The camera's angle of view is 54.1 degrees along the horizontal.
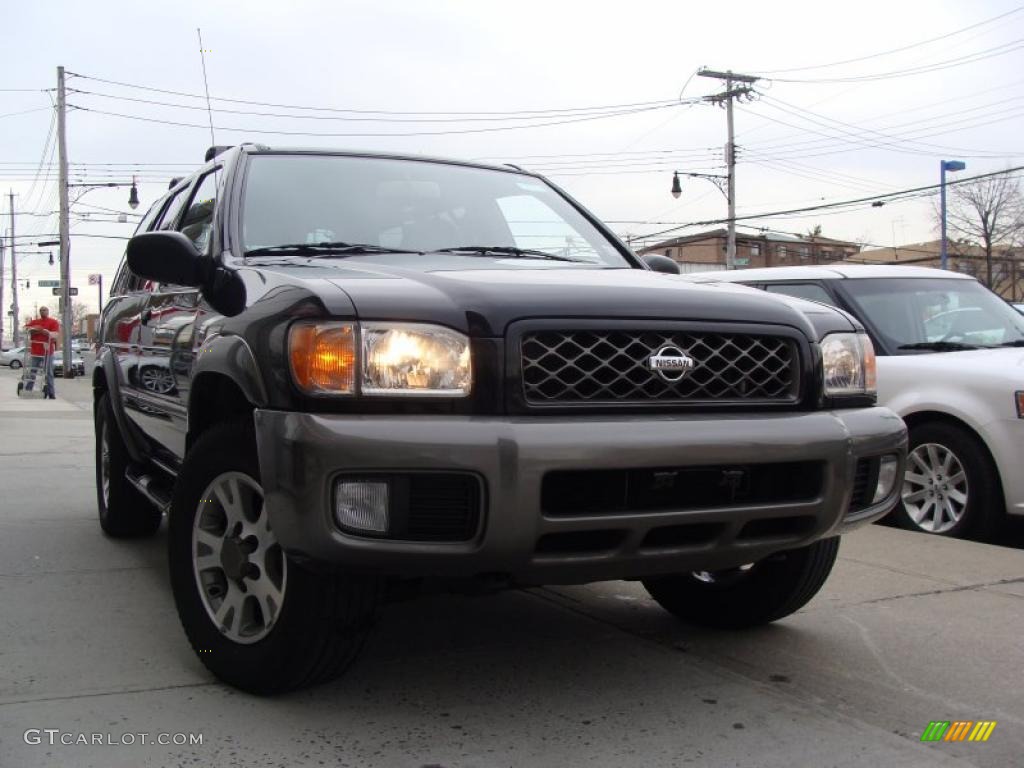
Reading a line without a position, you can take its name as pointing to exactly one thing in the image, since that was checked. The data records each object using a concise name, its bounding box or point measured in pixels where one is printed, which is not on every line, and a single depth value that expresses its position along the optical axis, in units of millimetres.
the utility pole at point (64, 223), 35094
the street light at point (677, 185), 34719
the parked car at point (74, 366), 43084
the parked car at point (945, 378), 5789
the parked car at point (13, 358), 60269
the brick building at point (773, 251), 68625
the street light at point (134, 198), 37562
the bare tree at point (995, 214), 48031
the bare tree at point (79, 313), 113112
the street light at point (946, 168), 30867
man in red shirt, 18609
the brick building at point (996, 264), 49750
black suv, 2596
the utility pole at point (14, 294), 62322
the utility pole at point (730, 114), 35344
